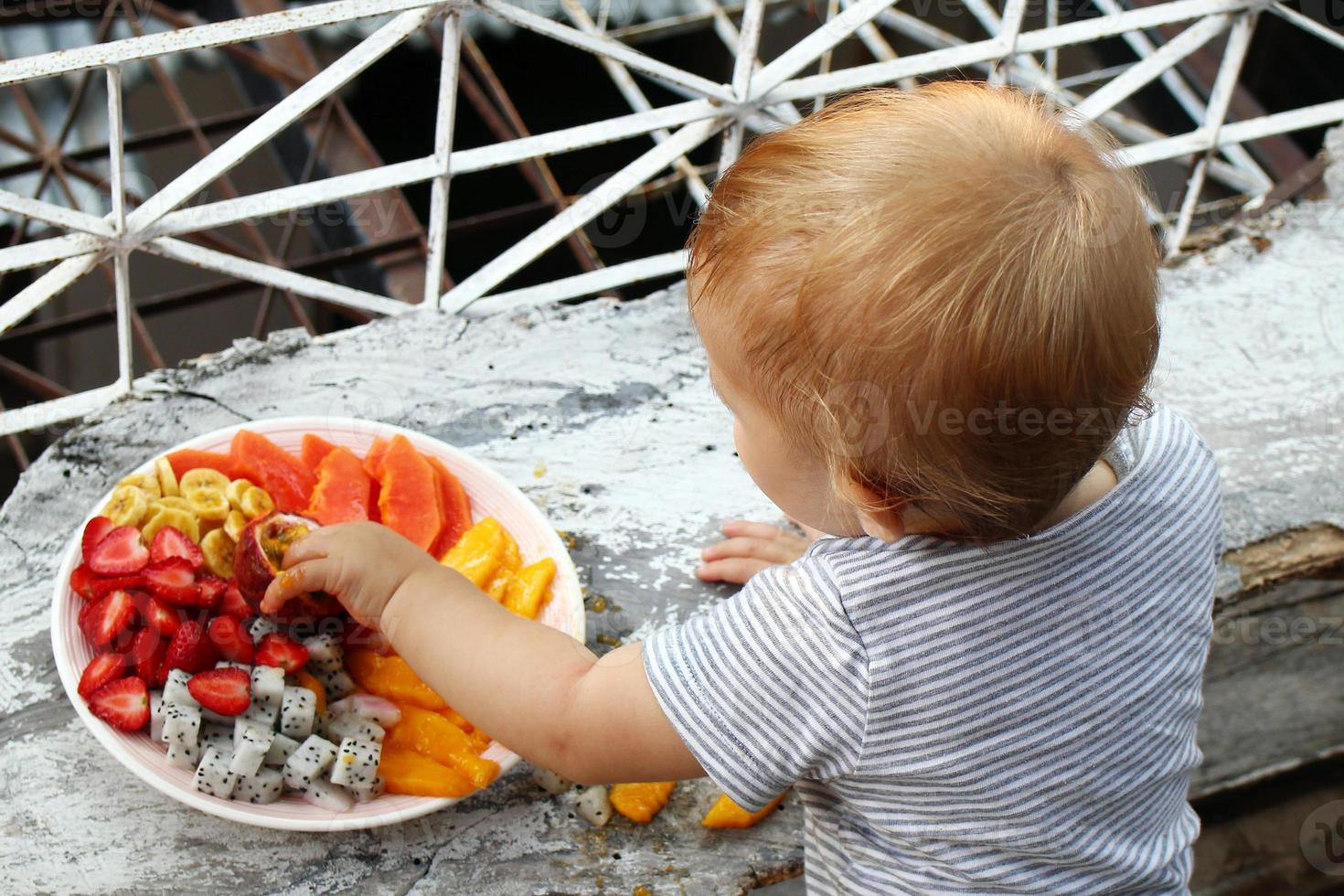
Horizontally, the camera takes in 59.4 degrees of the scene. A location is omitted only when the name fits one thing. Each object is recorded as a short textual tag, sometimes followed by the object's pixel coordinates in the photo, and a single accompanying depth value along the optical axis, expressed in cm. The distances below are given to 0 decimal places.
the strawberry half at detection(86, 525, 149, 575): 123
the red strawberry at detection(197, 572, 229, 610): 122
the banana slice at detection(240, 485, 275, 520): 131
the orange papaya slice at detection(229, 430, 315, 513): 137
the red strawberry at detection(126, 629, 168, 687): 118
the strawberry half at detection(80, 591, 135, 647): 120
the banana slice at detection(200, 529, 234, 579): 128
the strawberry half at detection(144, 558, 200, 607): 120
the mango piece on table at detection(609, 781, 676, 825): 133
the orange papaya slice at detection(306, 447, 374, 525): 134
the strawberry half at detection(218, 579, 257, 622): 124
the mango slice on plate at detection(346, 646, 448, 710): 126
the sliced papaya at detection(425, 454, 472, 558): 141
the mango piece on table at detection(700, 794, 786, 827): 134
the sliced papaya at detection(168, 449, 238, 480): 135
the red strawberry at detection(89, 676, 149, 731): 116
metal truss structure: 147
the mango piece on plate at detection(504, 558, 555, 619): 133
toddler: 80
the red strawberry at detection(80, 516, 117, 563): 124
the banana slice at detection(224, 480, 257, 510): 131
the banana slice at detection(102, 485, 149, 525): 127
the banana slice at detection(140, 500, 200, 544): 126
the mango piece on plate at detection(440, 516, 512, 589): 135
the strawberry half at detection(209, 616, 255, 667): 120
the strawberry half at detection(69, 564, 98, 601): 123
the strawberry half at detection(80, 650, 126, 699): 117
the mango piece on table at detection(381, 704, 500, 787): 123
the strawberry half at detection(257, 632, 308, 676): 120
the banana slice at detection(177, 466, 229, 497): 133
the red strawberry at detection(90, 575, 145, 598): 121
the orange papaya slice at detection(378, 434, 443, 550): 136
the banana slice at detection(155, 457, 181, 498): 133
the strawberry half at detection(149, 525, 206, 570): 124
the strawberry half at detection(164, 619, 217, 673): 118
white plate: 115
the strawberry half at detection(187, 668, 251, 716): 117
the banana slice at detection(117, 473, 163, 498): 131
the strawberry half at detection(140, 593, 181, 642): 119
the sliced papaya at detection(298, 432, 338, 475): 140
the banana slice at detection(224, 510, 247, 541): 129
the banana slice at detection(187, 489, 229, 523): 130
